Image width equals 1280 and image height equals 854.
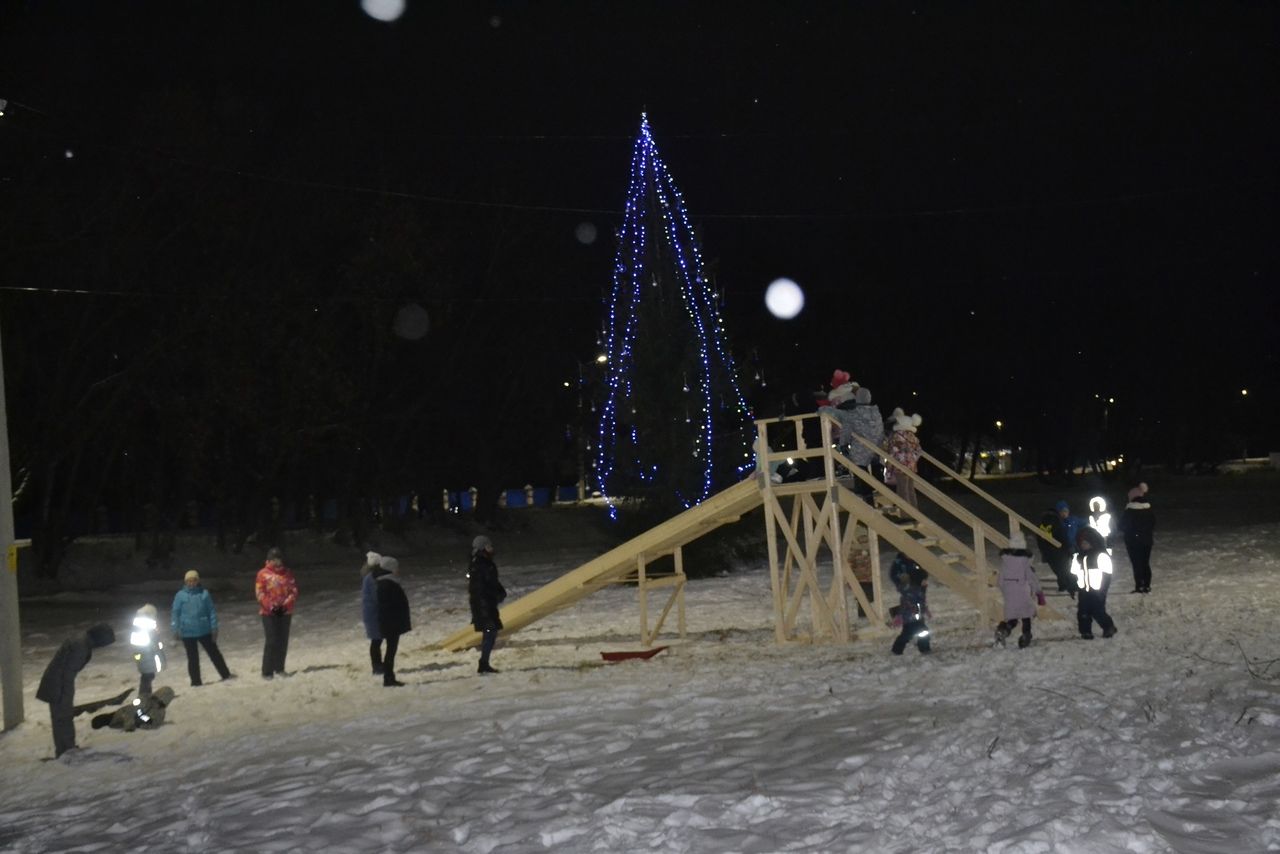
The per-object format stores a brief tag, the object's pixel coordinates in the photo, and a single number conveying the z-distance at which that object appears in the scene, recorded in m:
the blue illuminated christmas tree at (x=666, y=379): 30.05
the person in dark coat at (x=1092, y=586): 14.98
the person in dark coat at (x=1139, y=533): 20.06
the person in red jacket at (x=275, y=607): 16.91
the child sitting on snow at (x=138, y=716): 13.80
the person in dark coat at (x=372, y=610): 16.30
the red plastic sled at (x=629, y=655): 16.83
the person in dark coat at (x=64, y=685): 12.55
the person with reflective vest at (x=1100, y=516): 20.52
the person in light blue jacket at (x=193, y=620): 16.39
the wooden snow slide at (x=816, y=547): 16.52
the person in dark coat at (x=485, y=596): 16.03
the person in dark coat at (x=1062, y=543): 20.55
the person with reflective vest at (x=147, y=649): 14.54
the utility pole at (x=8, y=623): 14.42
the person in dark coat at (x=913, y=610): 15.09
